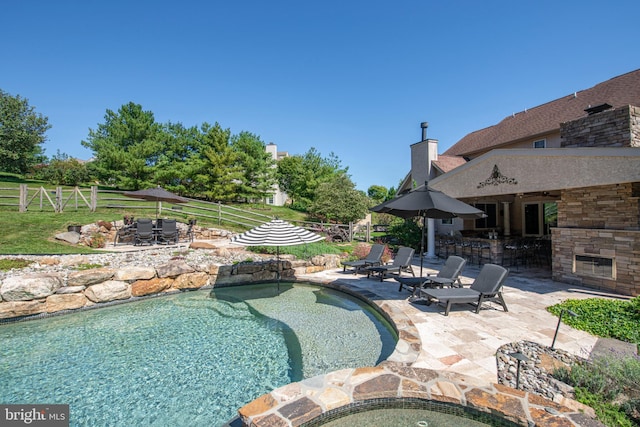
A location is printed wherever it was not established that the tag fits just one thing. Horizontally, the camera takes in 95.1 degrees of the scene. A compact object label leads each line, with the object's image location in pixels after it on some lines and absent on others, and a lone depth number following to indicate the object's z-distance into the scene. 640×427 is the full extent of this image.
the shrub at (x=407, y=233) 15.55
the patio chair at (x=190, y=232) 14.48
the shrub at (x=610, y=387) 3.05
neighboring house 46.41
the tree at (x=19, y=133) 30.36
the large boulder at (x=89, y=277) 7.37
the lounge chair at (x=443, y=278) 7.42
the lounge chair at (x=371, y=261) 10.34
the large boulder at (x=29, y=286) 6.59
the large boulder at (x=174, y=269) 8.64
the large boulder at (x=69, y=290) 7.16
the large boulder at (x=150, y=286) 8.15
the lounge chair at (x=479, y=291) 6.19
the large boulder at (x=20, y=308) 6.55
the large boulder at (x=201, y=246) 11.95
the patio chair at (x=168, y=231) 12.98
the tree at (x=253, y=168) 29.50
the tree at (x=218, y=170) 27.59
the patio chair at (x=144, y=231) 12.36
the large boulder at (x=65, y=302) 7.02
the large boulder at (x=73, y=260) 8.81
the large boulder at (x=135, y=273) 7.99
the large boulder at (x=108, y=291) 7.53
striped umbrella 7.93
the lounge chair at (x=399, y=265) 9.52
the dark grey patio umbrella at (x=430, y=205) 6.63
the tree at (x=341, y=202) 22.00
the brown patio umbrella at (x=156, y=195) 12.85
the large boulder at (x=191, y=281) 8.93
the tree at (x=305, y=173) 33.66
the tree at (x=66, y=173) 32.41
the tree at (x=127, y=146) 27.86
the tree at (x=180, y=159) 28.25
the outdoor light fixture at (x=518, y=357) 3.15
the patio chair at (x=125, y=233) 13.12
